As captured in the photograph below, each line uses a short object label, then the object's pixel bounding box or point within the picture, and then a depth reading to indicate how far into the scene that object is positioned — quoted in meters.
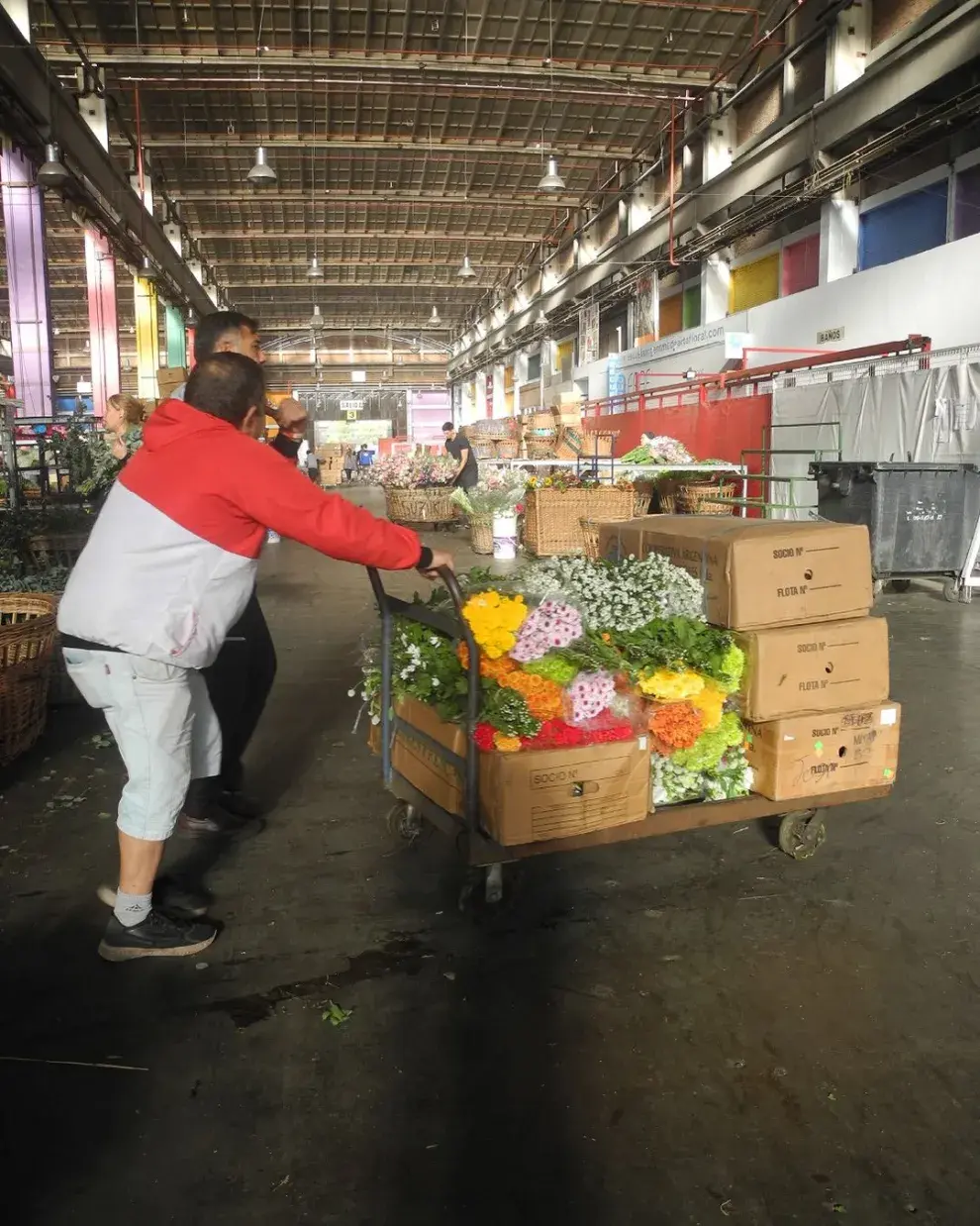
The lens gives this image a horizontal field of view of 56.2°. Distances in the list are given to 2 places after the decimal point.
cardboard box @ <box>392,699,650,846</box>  2.74
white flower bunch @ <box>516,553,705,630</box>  3.14
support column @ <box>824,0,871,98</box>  13.82
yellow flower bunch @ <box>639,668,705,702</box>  2.98
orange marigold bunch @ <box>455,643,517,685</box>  2.87
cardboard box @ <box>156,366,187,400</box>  5.96
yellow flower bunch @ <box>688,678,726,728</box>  3.06
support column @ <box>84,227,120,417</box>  20.02
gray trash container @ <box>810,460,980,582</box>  9.01
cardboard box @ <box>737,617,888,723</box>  3.07
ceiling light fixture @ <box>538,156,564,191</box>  17.11
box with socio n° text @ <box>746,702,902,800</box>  3.12
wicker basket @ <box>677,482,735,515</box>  12.13
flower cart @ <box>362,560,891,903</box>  2.78
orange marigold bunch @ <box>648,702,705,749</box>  2.99
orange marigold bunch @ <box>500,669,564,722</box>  2.83
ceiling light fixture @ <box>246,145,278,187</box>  16.11
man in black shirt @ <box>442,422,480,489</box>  15.14
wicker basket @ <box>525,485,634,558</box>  11.09
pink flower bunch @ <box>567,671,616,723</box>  2.87
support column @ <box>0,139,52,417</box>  14.24
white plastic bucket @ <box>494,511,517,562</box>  11.76
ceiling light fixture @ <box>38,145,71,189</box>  12.82
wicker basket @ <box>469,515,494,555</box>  12.44
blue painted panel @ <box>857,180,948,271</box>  13.52
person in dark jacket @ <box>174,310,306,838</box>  3.49
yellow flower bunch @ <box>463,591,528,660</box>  2.86
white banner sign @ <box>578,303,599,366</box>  26.89
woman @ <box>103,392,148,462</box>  5.68
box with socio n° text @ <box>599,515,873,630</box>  3.06
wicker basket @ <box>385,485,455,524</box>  15.32
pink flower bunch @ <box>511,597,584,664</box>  2.89
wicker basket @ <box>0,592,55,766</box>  4.14
